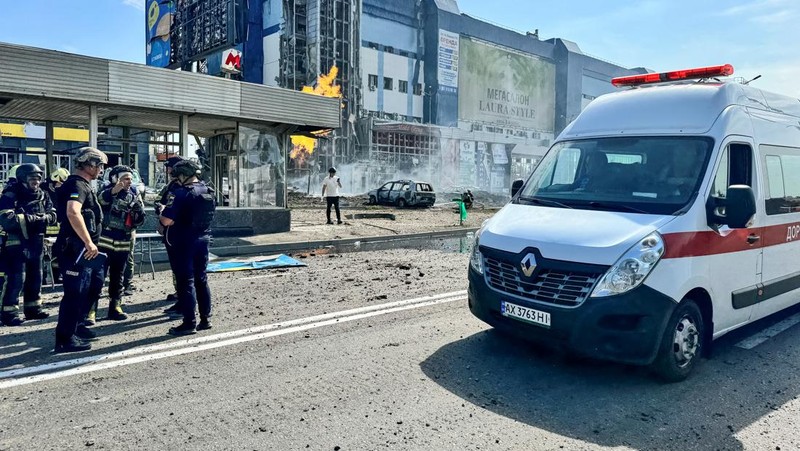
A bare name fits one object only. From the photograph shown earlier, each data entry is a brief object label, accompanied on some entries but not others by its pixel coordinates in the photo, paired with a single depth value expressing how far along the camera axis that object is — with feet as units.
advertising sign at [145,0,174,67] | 96.94
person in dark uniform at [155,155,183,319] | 20.15
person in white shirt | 55.98
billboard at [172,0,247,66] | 80.74
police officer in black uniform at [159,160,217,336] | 17.38
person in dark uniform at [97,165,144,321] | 19.22
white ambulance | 12.48
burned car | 95.09
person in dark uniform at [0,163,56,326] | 18.72
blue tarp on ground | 30.83
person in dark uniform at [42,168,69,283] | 21.83
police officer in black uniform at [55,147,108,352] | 15.38
